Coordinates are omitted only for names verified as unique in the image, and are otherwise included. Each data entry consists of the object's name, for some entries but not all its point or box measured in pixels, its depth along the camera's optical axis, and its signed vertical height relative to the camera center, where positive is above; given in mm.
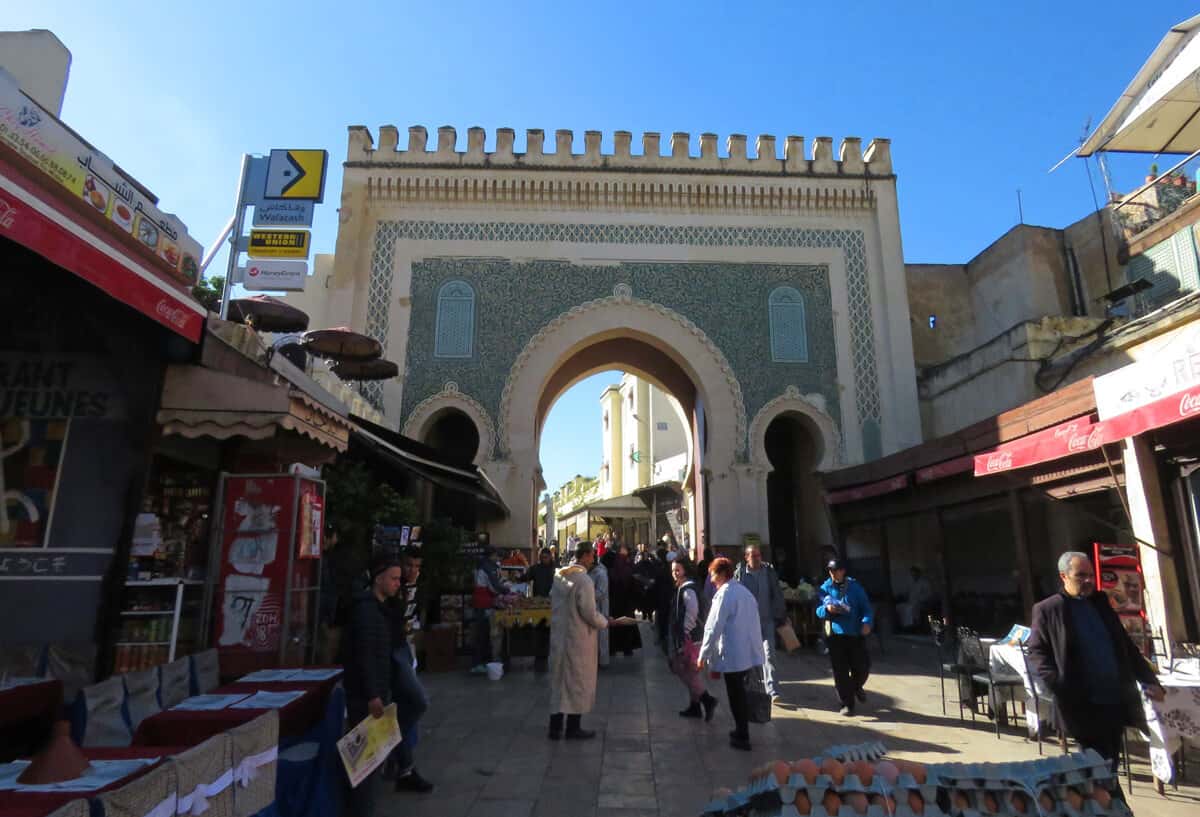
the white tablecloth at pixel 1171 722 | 3824 -799
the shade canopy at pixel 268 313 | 8438 +3109
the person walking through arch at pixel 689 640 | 5500 -543
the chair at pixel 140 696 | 3068 -546
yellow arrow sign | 7930 +4411
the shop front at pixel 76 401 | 3955 +1009
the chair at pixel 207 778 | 2107 -633
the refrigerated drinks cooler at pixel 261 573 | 4441 -10
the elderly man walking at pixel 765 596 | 6199 -207
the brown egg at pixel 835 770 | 2342 -656
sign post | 7738 +4051
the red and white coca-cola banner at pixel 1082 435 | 5078 +1206
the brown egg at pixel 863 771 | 2391 -667
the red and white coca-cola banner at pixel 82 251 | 2898 +1434
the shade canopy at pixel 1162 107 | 11984 +8019
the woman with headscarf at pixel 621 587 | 9961 -204
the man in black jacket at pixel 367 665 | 3304 -439
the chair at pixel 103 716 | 2891 -595
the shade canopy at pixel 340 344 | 9547 +3076
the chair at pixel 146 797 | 1804 -593
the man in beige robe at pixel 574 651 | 4914 -545
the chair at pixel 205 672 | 3684 -534
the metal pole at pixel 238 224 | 7602 +3830
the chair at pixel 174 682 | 3344 -536
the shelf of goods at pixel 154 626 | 4270 -338
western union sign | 7781 +3566
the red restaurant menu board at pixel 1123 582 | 5473 -65
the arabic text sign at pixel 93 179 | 3518 +2180
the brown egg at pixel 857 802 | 2279 -731
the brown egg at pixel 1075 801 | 2395 -758
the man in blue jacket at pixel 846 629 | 5727 -449
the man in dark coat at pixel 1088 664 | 3334 -427
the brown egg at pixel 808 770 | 2361 -660
